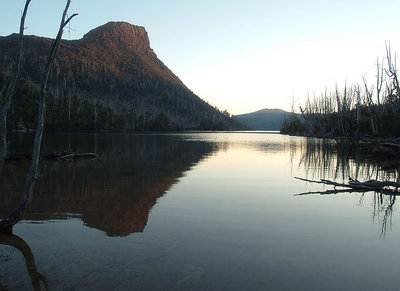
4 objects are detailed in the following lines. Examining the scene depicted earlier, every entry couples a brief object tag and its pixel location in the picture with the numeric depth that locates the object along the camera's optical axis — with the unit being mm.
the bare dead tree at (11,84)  8023
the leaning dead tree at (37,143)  8011
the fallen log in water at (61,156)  23197
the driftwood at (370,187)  12916
